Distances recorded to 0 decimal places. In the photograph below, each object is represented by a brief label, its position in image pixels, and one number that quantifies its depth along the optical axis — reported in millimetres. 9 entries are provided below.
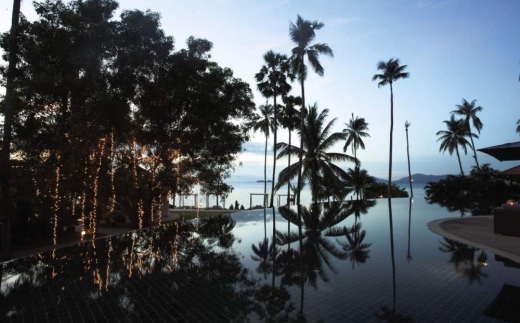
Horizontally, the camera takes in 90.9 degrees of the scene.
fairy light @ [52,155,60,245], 8072
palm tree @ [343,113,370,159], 31750
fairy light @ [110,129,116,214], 9961
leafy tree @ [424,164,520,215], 17062
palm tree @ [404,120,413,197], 30812
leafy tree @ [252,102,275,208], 27672
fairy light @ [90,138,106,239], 9110
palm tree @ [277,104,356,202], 18406
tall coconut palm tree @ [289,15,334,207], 16375
